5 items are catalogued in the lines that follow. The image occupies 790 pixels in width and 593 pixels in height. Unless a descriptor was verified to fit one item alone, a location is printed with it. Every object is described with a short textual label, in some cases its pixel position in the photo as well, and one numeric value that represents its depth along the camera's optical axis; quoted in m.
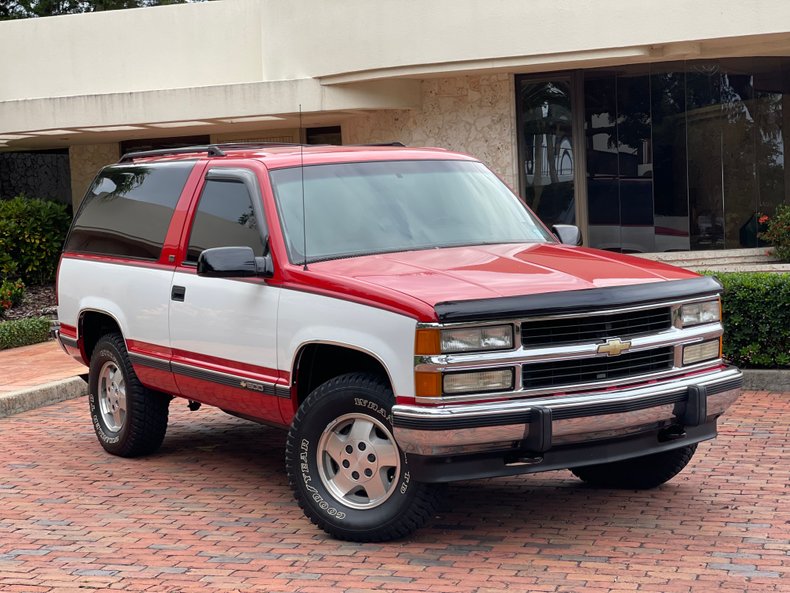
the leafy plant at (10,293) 17.97
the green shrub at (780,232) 19.02
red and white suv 5.87
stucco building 18.44
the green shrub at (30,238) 19.42
